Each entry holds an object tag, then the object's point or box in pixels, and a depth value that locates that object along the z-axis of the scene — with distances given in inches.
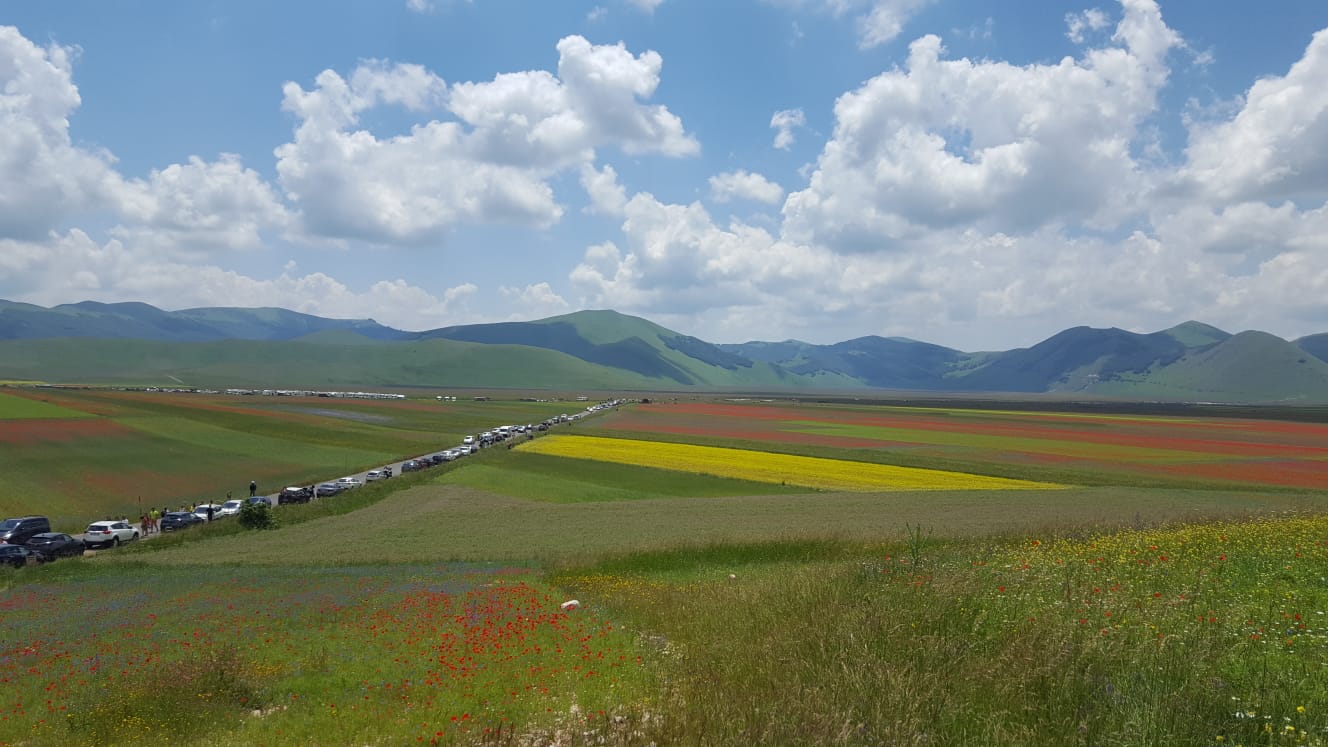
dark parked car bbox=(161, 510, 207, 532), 1750.7
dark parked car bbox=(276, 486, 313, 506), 2068.2
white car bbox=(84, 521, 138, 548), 1528.1
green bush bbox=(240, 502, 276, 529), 1692.9
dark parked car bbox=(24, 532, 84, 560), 1397.6
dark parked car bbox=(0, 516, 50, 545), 1494.8
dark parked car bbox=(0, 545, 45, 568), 1296.8
